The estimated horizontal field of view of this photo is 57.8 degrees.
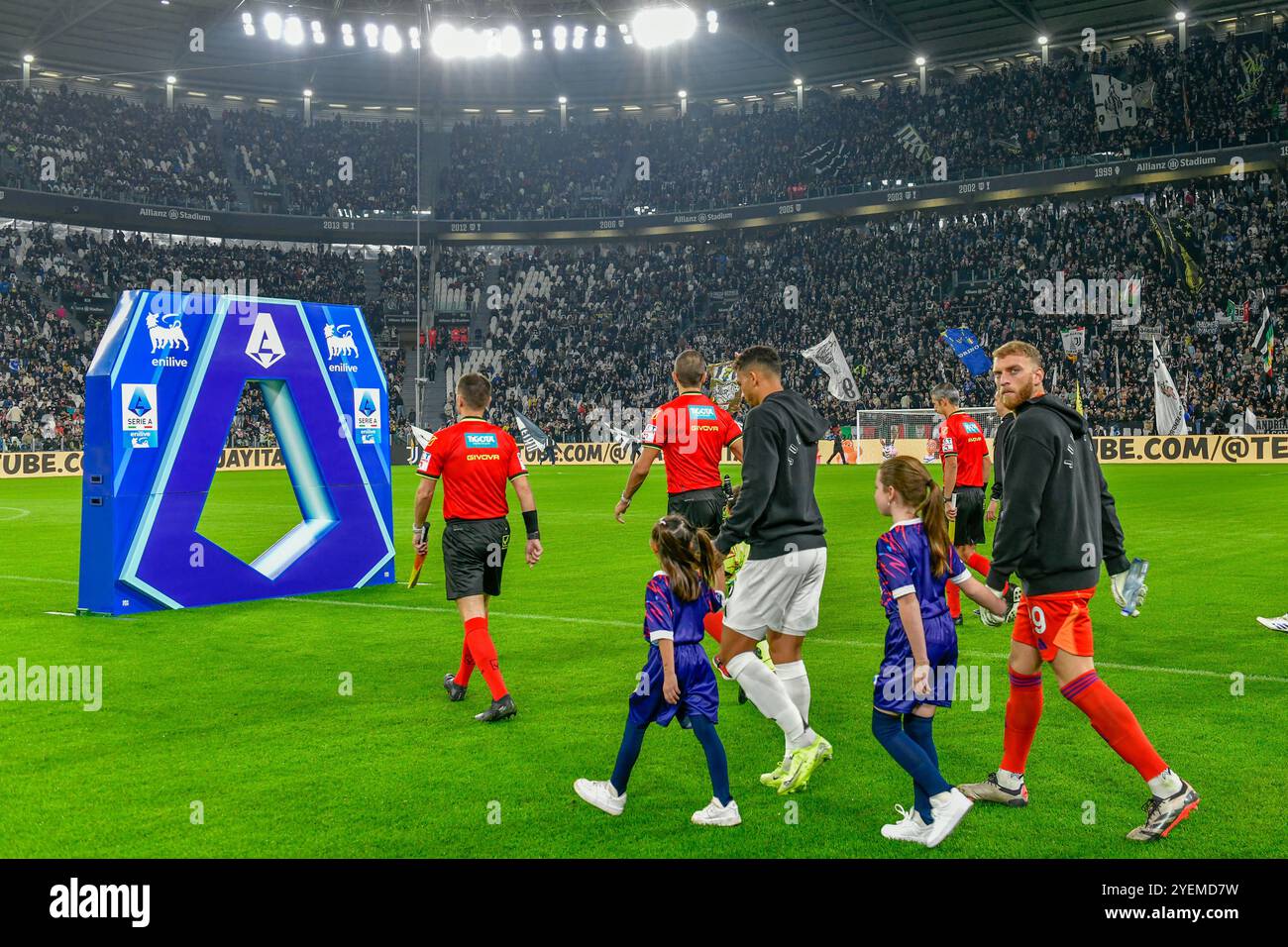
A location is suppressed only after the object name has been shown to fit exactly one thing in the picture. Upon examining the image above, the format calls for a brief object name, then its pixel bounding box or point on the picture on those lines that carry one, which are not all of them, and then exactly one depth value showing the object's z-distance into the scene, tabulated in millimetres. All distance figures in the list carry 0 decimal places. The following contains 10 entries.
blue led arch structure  12305
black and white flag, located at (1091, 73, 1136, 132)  49844
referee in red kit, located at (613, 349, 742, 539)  9258
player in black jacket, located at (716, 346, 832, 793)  6301
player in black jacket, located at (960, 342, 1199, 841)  5500
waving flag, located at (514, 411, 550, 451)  42219
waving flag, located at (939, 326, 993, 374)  41969
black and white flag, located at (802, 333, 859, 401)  44625
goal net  44719
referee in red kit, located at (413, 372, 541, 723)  8258
